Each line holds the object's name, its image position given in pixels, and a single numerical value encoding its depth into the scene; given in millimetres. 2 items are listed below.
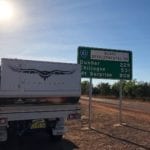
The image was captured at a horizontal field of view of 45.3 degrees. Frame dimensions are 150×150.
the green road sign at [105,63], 7371
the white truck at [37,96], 4823
